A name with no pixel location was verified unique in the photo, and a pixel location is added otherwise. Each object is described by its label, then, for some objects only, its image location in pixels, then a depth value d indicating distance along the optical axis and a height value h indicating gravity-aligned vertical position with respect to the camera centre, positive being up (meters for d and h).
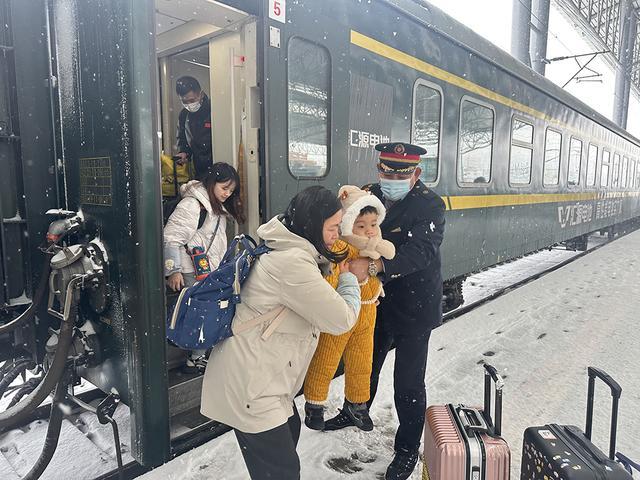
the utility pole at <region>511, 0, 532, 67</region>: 14.89 +4.36
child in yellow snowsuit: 2.17 -0.80
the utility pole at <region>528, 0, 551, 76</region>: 16.56 +4.86
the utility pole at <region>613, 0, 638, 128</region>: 26.95 +6.58
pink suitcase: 2.16 -1.16
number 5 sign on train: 2.81 +0.94
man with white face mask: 3.35 +0.36
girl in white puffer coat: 2.90 -0.25
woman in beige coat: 1.77 -0.55
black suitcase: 1.86 -1.07
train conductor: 2.47 -0.54
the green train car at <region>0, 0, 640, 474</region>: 2.26 +0.30
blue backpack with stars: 1.79 -0.46
